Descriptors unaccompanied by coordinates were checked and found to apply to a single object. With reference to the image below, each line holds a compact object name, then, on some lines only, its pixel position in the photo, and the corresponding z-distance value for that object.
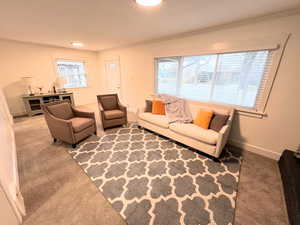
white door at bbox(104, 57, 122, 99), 4.92
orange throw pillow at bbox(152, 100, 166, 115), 3.11
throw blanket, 2.74
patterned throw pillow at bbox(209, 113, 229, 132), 2.27
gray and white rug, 1.34
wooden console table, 3.97
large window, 2.22
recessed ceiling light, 3.93
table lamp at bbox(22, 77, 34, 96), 3.90
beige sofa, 2.06
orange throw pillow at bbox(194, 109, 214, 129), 2.40
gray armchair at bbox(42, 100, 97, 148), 2.39
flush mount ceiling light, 1.59
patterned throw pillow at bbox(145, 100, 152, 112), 3.30
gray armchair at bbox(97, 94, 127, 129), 3.17
